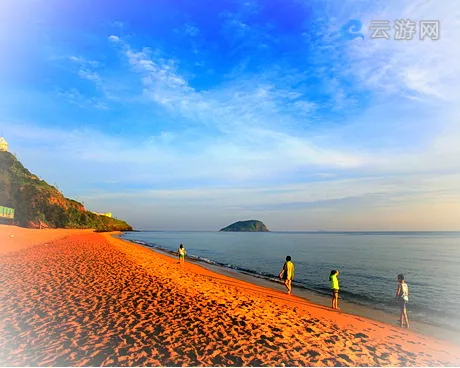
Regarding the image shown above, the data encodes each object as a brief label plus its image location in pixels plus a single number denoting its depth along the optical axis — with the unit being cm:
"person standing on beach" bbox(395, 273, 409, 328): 1218
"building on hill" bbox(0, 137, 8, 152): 9578
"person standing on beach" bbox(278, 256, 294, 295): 1661
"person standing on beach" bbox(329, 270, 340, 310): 1465
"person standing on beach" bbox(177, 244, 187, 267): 2816
